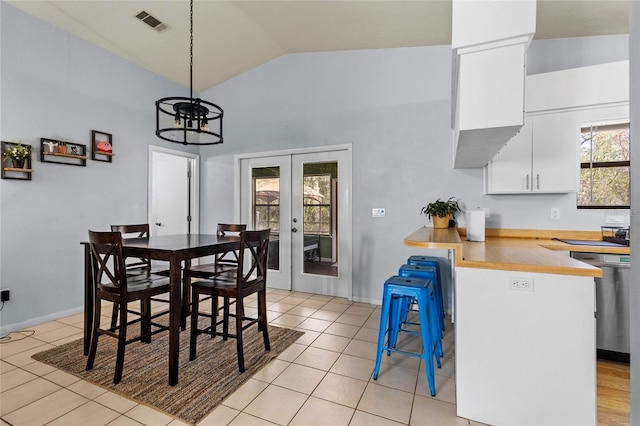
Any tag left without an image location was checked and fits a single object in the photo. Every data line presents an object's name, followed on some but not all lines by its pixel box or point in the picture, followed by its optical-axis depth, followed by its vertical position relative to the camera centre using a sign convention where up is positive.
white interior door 5.16 +0.29
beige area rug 2.03 -1.19
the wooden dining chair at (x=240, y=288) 2.40 -0.60
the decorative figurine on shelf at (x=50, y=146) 3.27 +0.69
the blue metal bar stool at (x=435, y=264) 2.97 -0.51
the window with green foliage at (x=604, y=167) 3.02 +0.46
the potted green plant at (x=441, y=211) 3.41 +0.02
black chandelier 2.53 +0.82
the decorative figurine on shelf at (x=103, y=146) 3.75 +0.79
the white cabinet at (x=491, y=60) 1.75 +0.89
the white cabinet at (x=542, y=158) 2.93 +0.54
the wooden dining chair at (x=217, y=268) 2.87 -0.55
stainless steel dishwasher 2.50 -0.75
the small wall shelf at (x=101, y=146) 3.73 +0.79
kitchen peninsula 1.68 -0.71
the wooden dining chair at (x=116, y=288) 2.18 -0.57
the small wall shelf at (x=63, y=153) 3.26 +0.63
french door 4.24 -0.01
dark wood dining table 2.19 -0.32
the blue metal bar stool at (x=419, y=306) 2.10 -0.64
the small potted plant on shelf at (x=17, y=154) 2.97 +0.54
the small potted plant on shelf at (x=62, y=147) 3.35 +0.69
